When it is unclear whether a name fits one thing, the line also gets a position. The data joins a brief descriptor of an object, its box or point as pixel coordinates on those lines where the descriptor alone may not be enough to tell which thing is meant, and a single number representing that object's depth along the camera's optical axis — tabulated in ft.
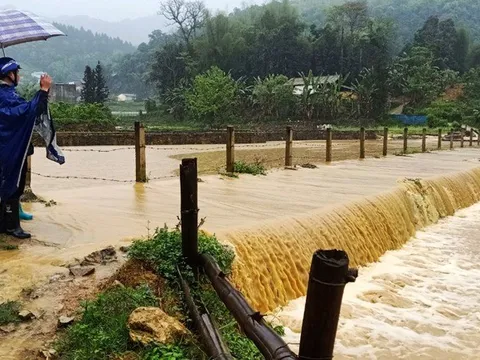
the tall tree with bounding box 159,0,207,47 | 196.13
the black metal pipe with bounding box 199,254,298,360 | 8.59
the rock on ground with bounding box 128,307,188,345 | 10.61
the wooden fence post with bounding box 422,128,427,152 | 66.58
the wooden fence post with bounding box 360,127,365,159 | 53.07
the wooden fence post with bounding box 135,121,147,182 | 29.55
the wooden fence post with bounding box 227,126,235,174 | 34.94
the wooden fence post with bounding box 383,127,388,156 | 58.12
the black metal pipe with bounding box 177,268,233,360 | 10.02
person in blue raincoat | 16.02
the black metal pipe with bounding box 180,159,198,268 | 13.46
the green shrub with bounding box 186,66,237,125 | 129.80
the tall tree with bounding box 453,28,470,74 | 186.91
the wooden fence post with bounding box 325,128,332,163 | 49.06
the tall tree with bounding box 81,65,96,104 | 139.64
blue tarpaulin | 142.56
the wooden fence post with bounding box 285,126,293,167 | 41.75
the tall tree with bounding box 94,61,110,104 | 140.56
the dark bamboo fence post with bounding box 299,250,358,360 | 7.11
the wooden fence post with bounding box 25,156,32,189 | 24.43
